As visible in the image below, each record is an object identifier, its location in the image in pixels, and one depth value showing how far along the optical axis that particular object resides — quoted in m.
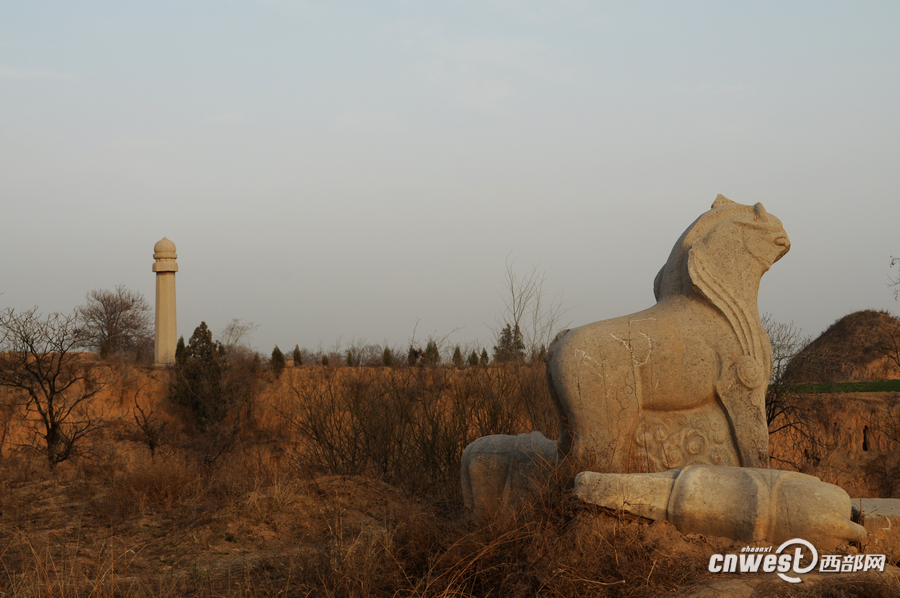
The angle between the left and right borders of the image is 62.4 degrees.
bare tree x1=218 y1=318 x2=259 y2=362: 24.30
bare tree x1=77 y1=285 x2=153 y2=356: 36.19
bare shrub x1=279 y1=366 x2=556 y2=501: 10.06
